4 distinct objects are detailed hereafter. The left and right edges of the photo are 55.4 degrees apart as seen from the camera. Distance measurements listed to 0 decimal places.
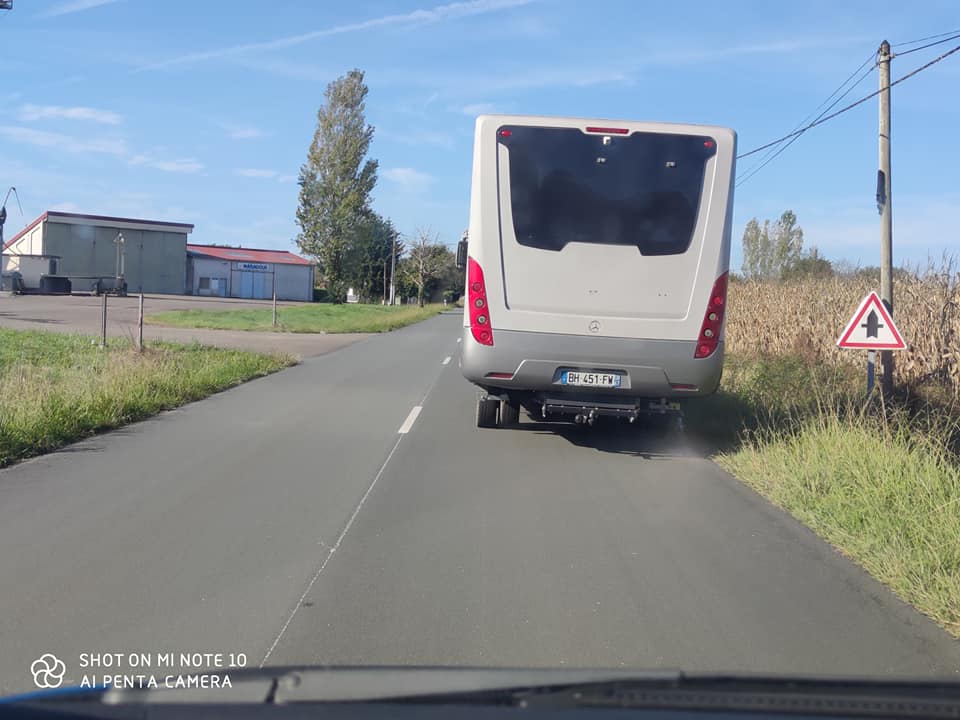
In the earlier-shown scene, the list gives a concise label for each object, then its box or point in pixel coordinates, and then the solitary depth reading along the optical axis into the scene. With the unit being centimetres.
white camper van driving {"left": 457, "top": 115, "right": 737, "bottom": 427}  873
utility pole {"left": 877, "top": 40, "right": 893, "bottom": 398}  1330
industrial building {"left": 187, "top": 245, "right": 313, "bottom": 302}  7744
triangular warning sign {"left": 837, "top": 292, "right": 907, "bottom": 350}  1056
